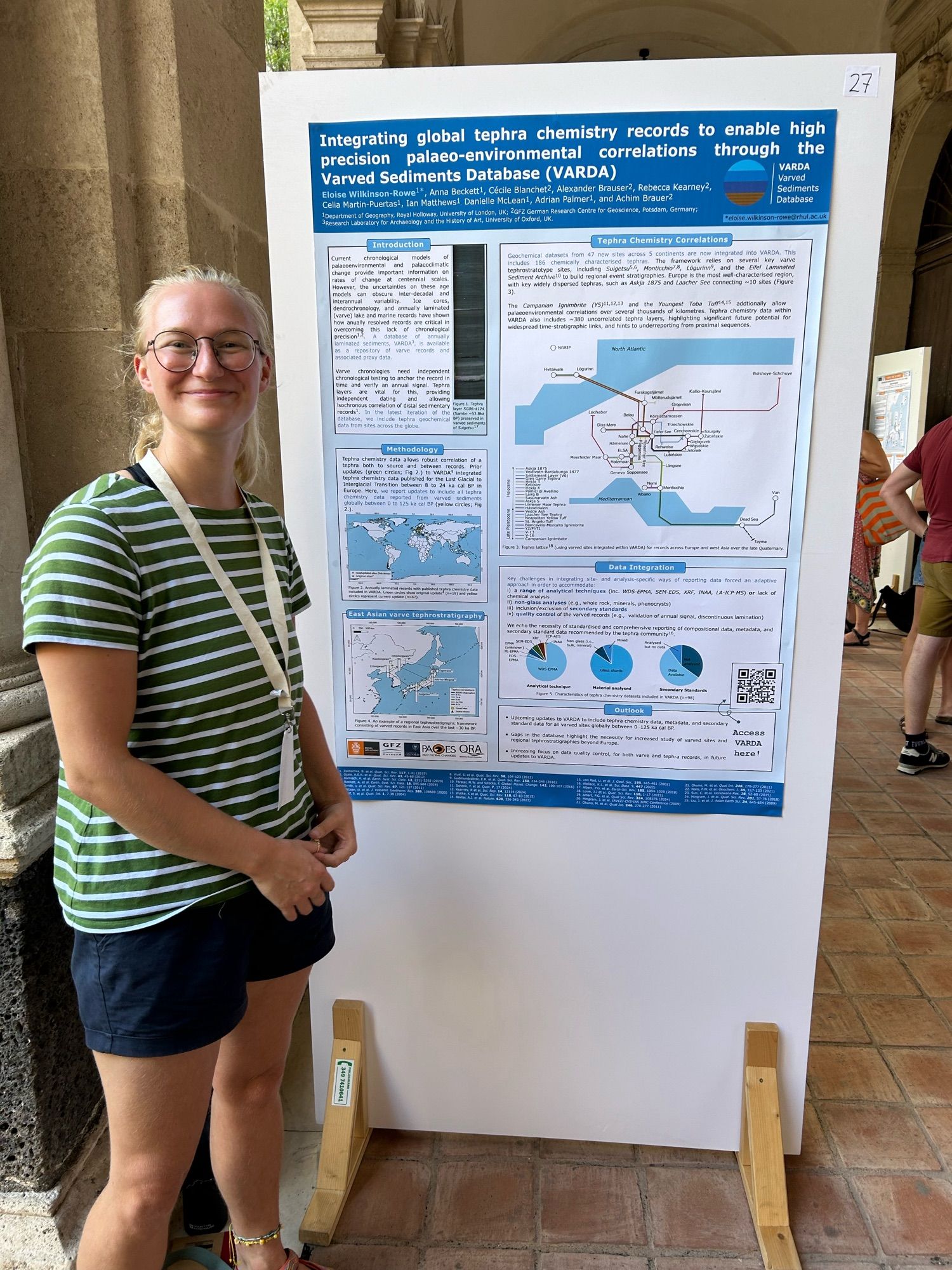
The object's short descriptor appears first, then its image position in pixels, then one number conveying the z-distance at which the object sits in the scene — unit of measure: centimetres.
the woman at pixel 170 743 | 105
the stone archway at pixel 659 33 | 869
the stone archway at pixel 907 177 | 727
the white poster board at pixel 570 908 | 157
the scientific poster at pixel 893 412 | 700
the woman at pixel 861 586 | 654
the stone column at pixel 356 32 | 316
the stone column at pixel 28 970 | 153
